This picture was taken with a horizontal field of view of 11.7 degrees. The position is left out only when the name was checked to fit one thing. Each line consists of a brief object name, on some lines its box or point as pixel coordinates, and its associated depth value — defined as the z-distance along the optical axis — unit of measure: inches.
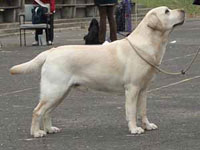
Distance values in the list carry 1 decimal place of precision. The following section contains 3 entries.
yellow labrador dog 415.7
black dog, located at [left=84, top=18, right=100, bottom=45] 992.8
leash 419.8
